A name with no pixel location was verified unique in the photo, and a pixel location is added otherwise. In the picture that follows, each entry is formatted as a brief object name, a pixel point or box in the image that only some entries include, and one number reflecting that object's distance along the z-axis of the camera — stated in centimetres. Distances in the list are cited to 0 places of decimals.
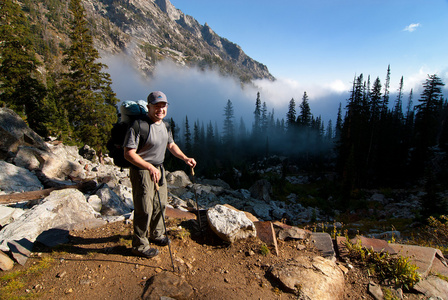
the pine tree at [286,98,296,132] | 6576
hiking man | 322
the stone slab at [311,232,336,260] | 431
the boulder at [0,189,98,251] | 418
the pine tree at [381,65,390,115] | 4217
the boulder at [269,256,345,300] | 330
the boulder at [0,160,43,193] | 764
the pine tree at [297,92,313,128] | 6024
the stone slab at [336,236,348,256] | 442
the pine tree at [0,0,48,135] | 1930
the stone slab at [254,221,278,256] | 439
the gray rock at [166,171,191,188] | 2069
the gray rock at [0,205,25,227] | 505
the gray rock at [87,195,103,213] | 646
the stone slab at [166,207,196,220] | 557
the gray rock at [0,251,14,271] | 333
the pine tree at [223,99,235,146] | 7625
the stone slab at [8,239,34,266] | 357
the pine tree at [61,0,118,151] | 2009
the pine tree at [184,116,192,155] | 5938
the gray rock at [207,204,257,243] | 436
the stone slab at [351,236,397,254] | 423
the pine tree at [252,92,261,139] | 7976
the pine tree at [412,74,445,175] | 3175
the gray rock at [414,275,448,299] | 348
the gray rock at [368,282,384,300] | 344
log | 636
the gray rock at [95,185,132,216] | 661
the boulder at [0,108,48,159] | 1082
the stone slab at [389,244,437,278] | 390
